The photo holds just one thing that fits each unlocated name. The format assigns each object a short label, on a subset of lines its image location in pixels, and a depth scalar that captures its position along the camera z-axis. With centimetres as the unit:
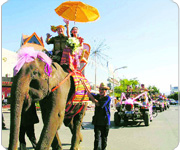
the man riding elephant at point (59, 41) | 551
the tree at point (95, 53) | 2572
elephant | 347
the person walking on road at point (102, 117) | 533
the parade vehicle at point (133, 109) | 1170
